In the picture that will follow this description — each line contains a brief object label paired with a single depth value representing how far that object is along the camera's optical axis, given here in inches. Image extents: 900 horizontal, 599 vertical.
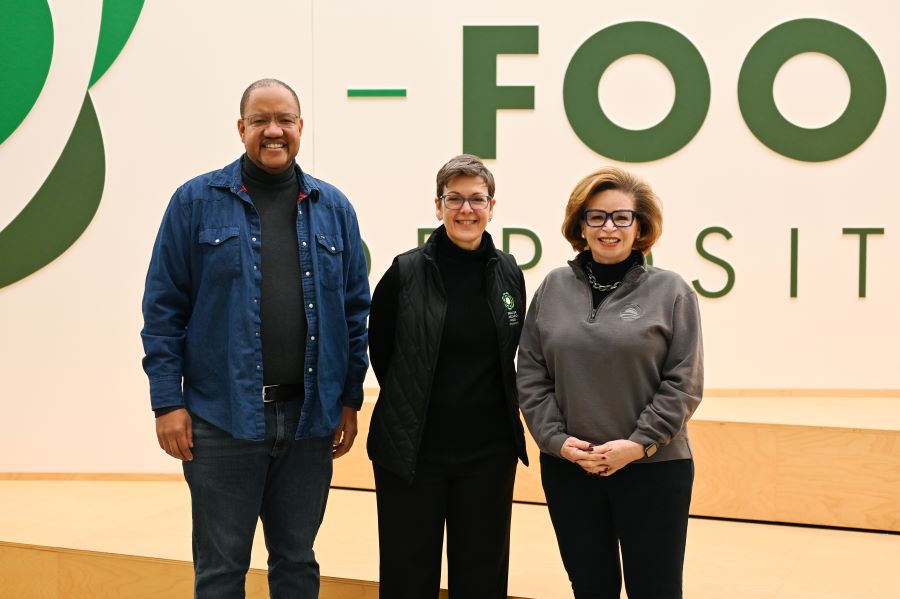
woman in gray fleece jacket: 82.9
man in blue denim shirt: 86.2
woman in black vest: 89.7
